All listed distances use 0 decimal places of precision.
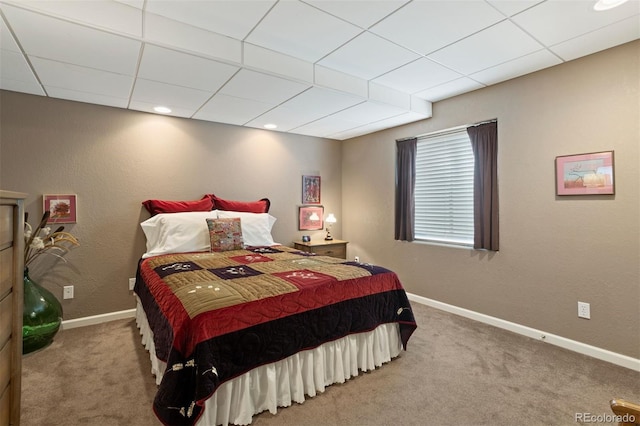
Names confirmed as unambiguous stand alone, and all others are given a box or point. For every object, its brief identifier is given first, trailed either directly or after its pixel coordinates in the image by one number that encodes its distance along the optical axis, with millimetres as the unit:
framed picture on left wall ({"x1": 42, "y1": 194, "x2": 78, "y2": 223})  2984
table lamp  4656
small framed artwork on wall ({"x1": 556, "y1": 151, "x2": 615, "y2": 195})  2430
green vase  2539
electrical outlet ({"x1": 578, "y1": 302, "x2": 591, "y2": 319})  2539
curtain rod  3191
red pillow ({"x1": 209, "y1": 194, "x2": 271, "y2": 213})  3824
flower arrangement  2705
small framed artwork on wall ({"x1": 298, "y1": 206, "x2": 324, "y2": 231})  4648
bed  1564
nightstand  4349
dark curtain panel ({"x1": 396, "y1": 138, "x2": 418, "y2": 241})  3984
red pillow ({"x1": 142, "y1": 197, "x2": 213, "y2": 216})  3406
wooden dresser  1261
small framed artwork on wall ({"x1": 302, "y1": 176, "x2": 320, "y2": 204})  4680
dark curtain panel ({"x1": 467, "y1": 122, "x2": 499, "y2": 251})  3123
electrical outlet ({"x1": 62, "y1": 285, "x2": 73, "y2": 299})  3057
